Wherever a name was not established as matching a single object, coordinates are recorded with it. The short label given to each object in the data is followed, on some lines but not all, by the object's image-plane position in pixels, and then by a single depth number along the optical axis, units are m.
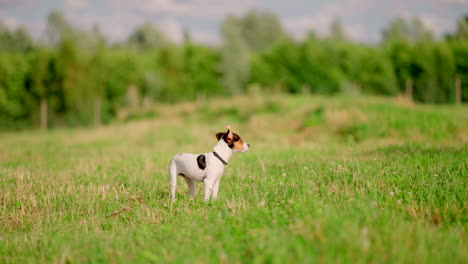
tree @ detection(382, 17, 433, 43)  66.69
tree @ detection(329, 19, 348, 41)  63.18
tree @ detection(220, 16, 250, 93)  44.62
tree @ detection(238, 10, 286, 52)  86.00
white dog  5.90
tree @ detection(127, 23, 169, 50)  70.56
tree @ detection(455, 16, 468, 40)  48.00
